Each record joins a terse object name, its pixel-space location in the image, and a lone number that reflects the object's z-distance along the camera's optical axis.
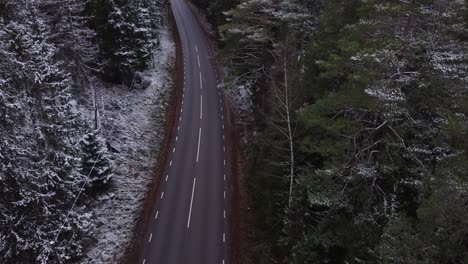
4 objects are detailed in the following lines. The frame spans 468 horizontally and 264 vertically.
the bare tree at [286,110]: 19.63
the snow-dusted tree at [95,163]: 24.53
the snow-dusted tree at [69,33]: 28.92
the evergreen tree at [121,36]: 32.84
